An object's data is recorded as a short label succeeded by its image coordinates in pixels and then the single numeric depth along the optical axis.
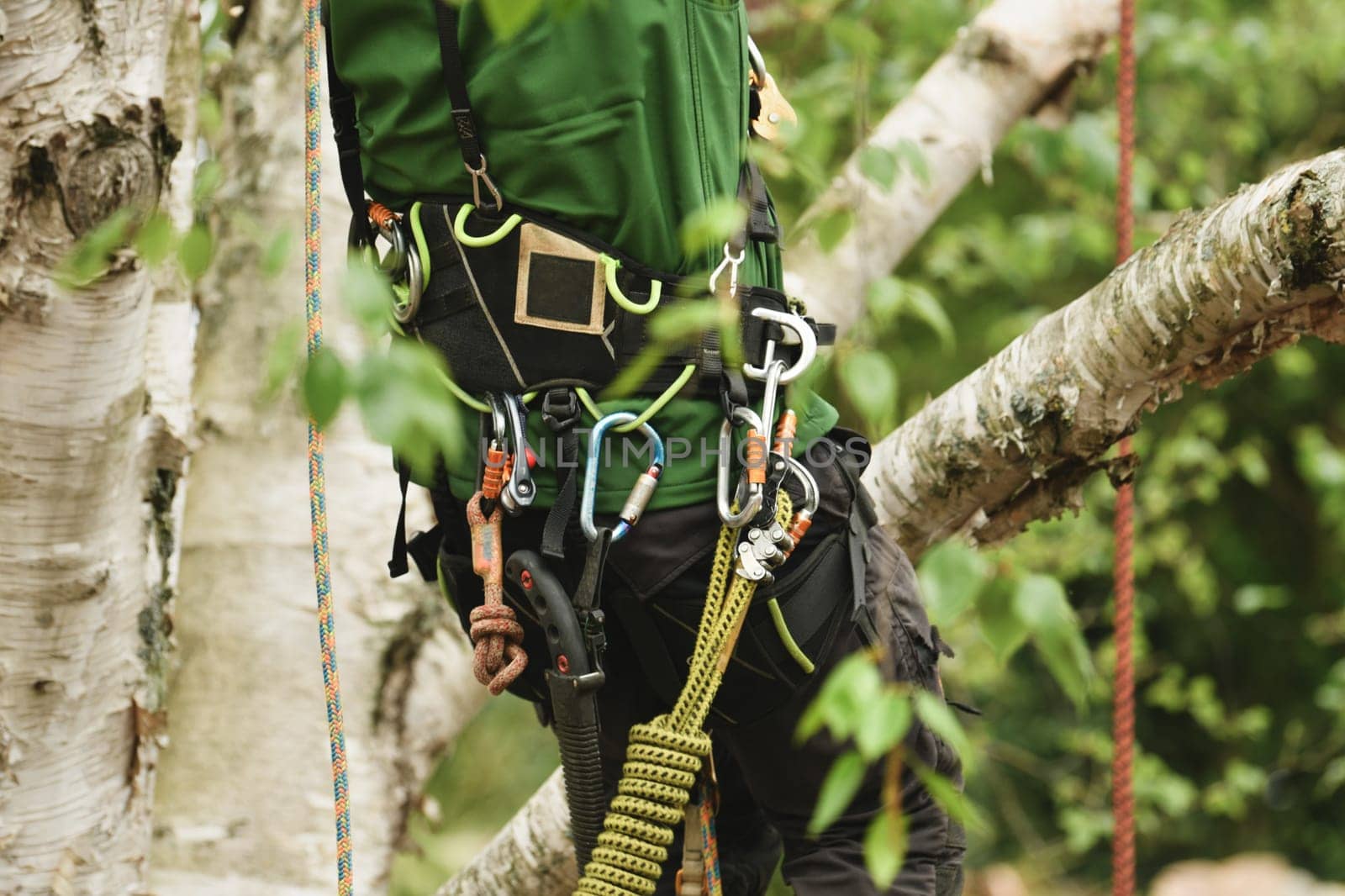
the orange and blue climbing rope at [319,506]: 4.84
